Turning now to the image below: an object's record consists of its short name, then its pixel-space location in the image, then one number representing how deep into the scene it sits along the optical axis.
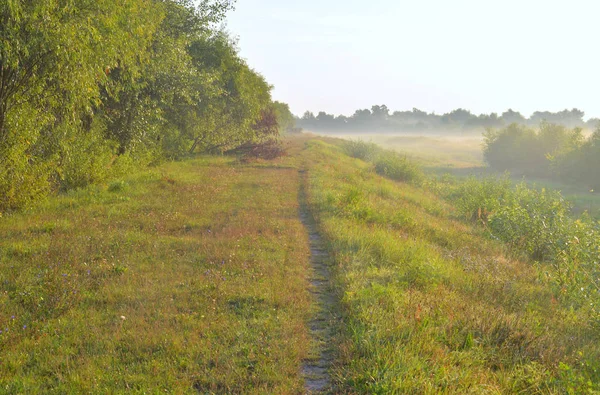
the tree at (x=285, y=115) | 84.51
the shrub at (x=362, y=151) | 47.79
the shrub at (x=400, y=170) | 31.42
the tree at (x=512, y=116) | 173.00
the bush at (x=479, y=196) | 18.33
